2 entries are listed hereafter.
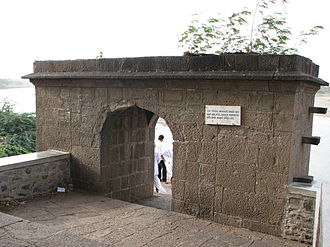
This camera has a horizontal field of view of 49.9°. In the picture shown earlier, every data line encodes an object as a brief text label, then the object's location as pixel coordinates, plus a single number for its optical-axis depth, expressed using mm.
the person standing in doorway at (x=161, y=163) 8992
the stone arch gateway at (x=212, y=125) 4488
